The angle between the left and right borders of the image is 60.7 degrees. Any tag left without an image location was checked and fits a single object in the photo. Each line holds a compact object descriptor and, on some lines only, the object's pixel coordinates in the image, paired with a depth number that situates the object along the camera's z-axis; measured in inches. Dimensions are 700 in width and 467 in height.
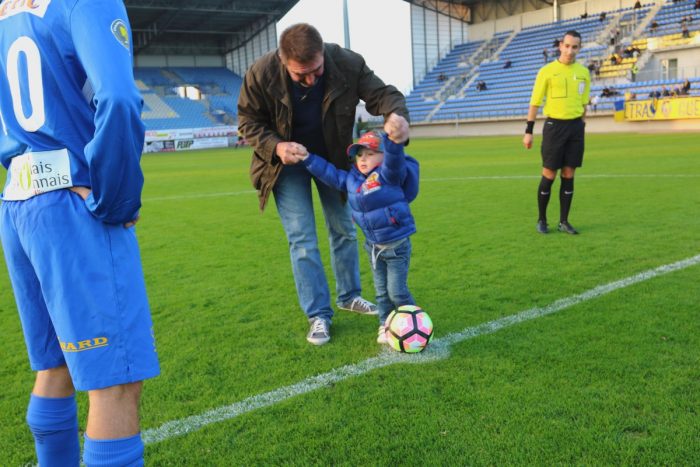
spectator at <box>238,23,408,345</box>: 141.9
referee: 255.0
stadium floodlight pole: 1186.1
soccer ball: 134.2
